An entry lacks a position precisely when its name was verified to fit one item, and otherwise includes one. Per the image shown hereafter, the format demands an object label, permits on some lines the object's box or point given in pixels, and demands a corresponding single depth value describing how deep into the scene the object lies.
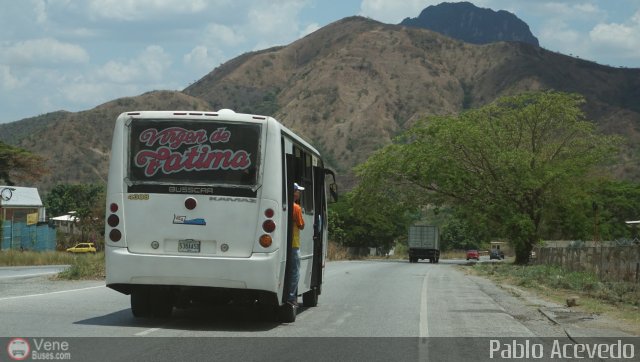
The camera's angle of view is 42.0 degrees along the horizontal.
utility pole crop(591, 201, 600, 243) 51.84
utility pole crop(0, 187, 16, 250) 66.41
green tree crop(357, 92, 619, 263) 47.06
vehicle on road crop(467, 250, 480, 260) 94.46
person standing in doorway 12.59
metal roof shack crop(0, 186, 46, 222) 76.81
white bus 11.49
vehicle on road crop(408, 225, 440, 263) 67.19
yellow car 58.35
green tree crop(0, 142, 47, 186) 68.31
